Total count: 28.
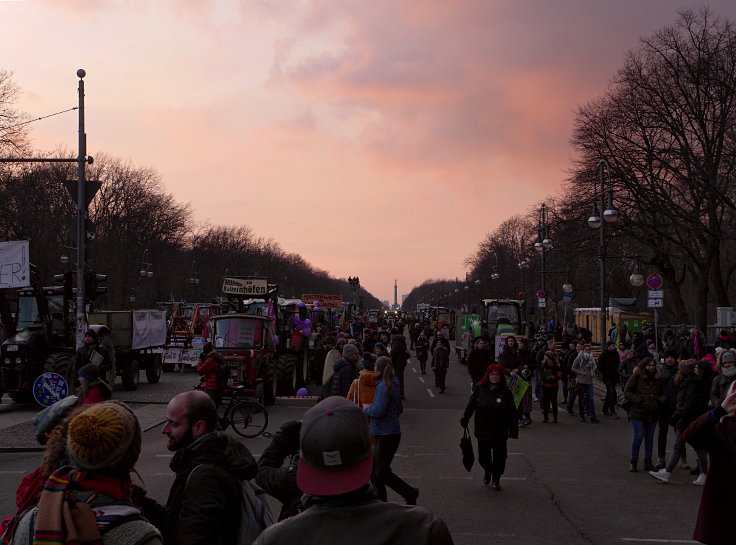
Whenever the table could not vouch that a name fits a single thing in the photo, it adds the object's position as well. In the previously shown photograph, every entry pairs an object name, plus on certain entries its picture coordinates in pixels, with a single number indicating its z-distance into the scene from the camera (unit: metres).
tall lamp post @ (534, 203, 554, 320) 32.52
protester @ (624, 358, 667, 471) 12.09
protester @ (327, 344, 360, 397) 12.47
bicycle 15.63
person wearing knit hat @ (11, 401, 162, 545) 2.79
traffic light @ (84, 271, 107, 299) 16.62
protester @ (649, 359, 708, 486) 10.70
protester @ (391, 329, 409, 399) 21.27
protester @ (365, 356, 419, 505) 8.93
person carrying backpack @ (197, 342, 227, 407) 15.85
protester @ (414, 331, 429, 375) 33.78
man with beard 3.42
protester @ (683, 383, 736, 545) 5.50
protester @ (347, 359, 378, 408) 10.40
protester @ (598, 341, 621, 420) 19.89
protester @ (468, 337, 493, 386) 19.97
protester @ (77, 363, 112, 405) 9.26
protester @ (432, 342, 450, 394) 25.89
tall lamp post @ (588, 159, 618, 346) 24.12
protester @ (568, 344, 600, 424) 18.58
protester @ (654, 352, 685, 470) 12.45
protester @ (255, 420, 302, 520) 4.35
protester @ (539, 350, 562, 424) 17.97
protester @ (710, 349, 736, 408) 10.63
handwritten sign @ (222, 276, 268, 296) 26.42
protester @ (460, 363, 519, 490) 10.74
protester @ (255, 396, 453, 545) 2.27
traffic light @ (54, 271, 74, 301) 16.15
